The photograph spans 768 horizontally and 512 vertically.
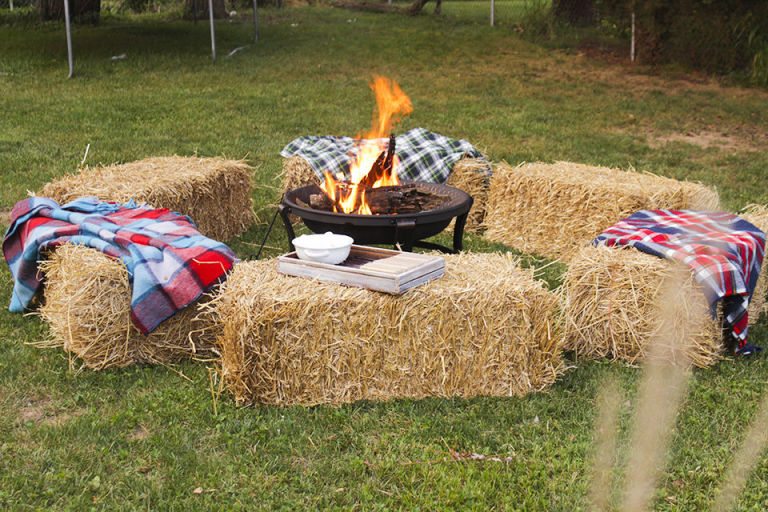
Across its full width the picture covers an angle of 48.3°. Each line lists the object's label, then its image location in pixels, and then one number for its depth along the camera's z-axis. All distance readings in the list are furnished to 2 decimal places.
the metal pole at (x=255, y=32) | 14.28
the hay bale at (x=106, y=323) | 3.98
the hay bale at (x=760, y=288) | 4.62
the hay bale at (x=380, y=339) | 3.61
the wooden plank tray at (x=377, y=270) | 3.62
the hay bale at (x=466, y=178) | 6.30
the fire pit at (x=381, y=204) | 4.24
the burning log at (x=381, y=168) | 4.79
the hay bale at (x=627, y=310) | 4.07
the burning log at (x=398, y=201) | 4.46
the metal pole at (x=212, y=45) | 12.21
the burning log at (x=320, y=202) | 4.56
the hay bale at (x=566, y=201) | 5.40
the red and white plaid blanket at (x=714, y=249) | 4.05
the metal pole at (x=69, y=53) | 10.66
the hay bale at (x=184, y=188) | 5.25
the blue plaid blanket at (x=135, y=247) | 3.99
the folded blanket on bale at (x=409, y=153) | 6.25
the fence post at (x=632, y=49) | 12.86
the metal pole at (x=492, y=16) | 16.30
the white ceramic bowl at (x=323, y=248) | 3.78
